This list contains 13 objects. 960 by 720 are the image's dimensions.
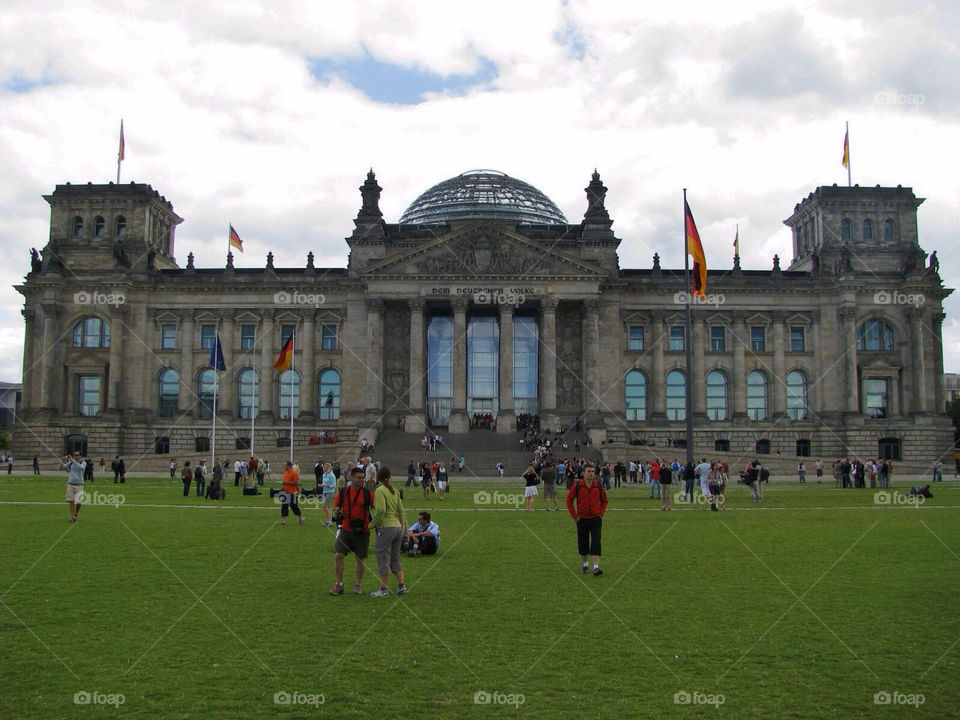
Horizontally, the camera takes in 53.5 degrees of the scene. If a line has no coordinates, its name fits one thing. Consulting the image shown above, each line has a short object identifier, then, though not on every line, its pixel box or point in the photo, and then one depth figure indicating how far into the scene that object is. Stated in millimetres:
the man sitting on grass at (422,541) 20094
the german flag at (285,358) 57447
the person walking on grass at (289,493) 27094
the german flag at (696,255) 38281
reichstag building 78062
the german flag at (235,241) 73688
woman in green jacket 15195
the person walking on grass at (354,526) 15273
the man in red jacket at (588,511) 18078
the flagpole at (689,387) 37131
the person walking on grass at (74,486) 26734
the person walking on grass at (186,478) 41000
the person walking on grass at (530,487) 34750
